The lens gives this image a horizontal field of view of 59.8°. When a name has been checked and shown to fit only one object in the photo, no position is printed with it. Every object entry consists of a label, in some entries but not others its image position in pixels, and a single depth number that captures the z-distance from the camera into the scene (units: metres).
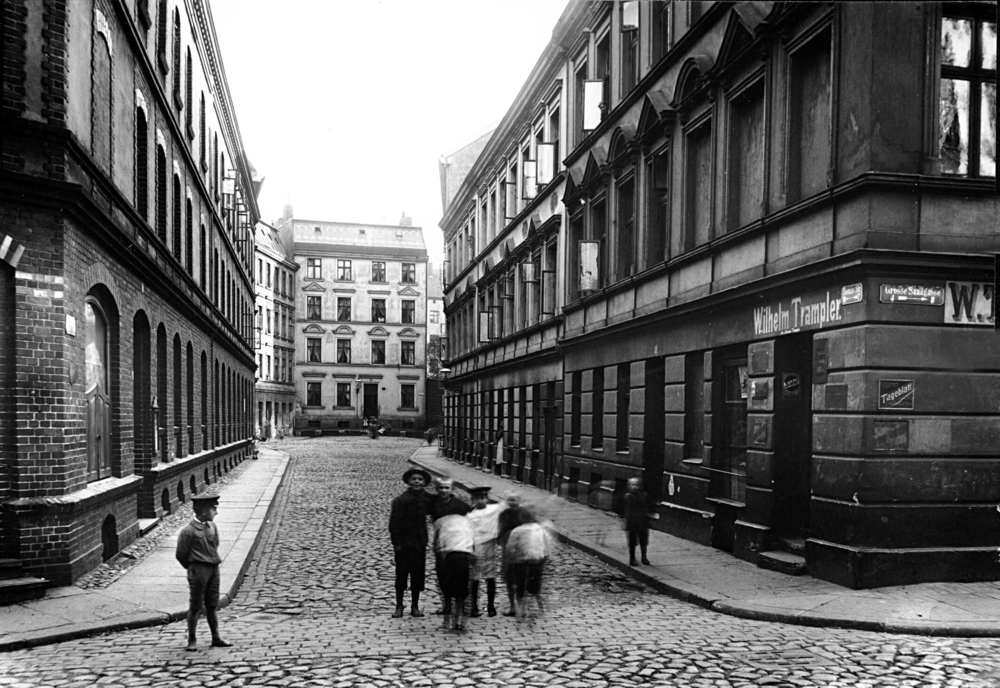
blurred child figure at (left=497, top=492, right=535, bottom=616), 9.44
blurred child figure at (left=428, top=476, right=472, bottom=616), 9.12
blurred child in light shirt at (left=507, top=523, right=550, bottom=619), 9.27
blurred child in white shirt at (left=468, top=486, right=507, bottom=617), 9.33
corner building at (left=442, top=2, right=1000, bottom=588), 10.20
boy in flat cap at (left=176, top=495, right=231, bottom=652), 7.96
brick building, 10.16
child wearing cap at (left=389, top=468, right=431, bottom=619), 9.30
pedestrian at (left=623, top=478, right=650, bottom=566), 11.94
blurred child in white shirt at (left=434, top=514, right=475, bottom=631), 8.63
